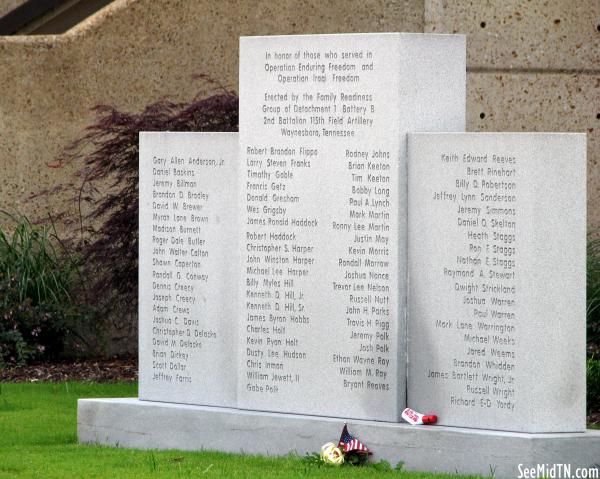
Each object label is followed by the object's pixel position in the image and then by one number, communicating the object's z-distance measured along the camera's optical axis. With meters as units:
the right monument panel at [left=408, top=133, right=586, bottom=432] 12.47
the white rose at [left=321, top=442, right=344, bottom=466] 12.79
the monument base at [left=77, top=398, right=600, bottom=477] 12.30
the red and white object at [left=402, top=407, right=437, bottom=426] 12.98
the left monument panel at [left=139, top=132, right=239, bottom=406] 14.57
